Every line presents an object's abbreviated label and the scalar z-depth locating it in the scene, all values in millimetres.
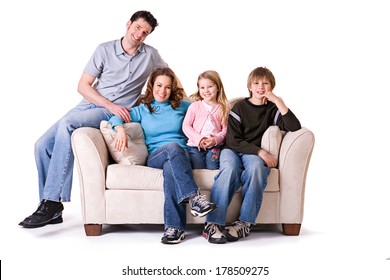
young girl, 4750
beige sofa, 4512
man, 4758
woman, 4355
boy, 4418
